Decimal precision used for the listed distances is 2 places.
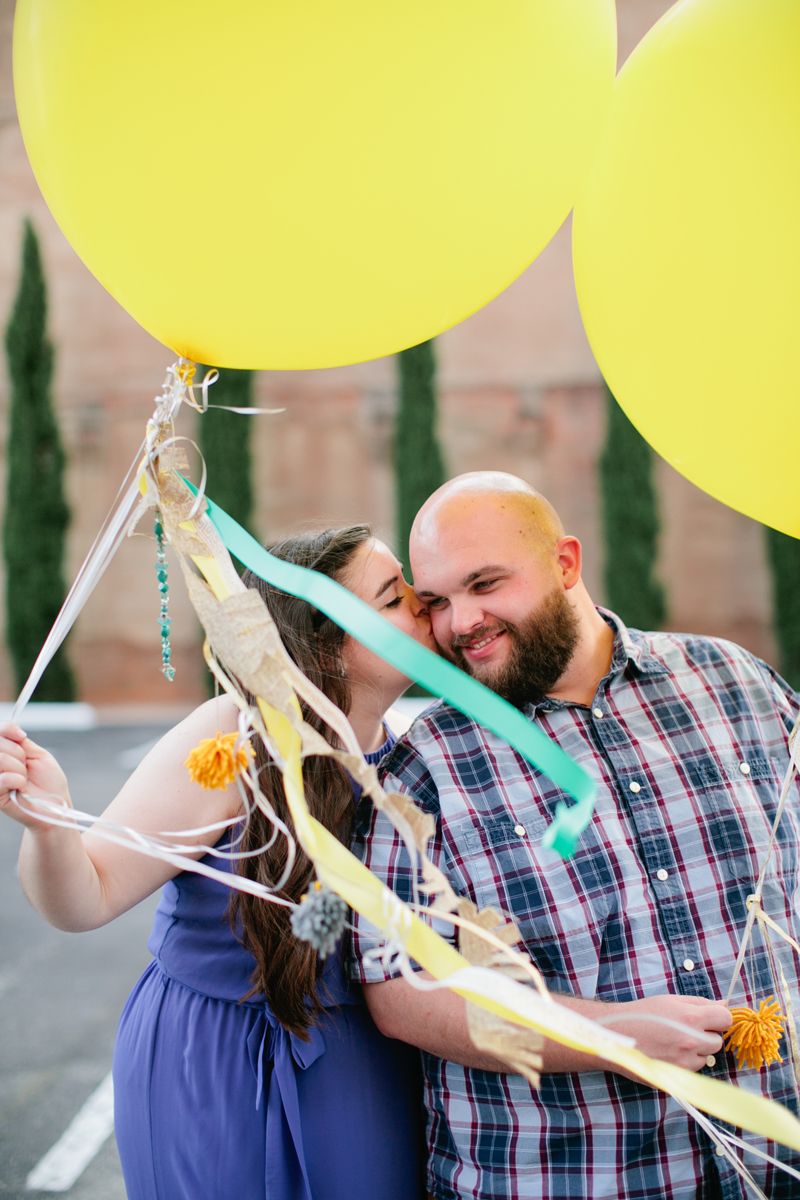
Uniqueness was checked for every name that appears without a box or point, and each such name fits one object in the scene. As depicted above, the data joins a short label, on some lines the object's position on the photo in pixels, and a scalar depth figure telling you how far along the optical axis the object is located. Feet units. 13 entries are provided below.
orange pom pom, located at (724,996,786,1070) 4.07
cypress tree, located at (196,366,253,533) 30.35
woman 4.45
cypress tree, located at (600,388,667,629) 29.17
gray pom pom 2.61
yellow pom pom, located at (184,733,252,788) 3.15
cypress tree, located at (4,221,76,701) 30.68
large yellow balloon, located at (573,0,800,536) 3.54
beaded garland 3.39
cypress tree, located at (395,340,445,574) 30.01
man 4.25
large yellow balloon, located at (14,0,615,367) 2.97
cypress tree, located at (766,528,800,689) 28.53
